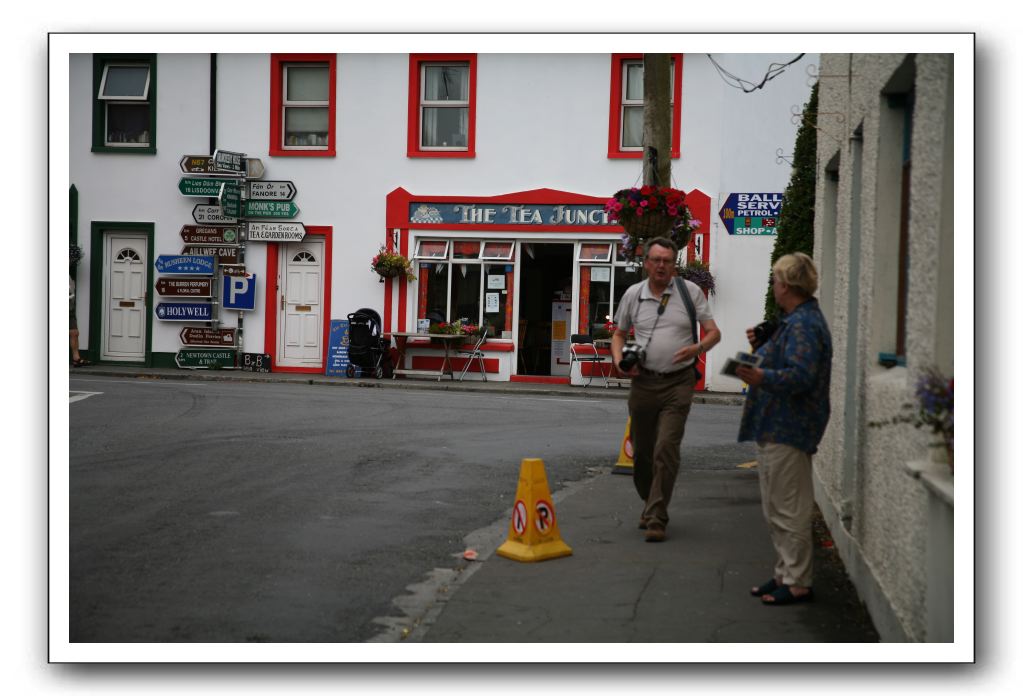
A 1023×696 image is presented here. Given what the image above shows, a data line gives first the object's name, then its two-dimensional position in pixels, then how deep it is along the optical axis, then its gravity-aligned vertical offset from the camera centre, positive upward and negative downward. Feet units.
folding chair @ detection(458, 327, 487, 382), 68.74 -2.33
